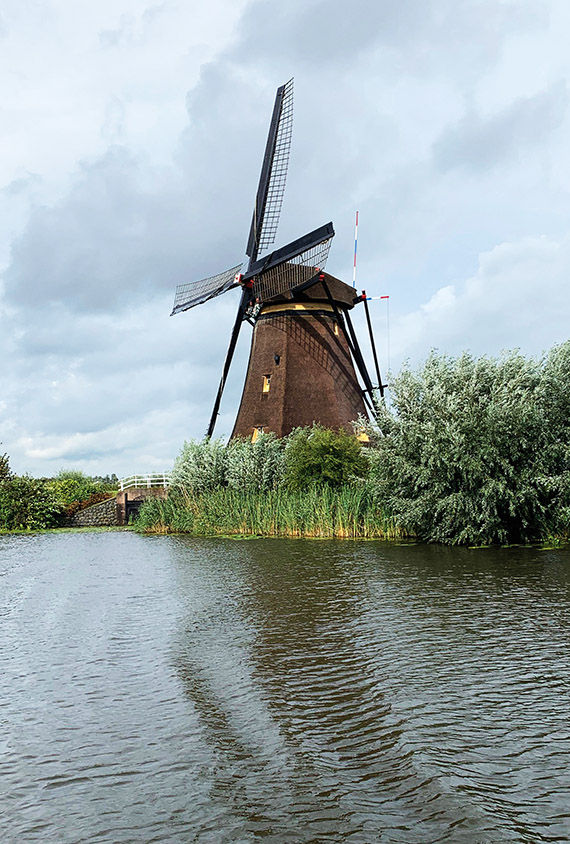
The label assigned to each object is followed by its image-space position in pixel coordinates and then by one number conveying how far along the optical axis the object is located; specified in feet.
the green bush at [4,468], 121.95
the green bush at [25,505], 110.83
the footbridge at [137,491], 113.39
